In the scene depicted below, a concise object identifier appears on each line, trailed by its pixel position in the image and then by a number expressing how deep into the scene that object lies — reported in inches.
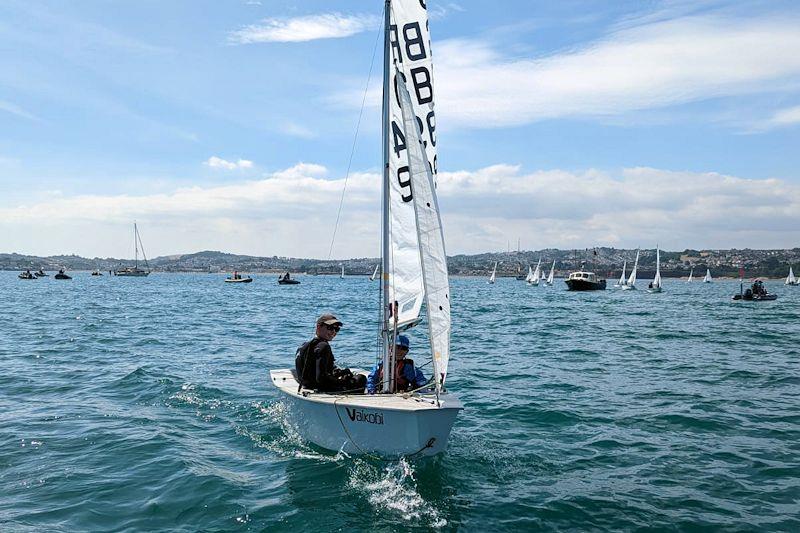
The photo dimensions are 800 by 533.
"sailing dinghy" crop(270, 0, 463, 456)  345.7
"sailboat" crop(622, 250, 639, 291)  3868.1
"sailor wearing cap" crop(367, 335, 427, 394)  403.2
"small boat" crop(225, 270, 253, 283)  4548.5
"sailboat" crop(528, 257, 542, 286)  4554.6
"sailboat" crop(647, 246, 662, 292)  3623.0
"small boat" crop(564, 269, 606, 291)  3363.7
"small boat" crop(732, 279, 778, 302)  2239.2
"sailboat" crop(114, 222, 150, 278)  5766.2
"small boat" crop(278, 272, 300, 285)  4495.6
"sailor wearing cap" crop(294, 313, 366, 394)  394.3
